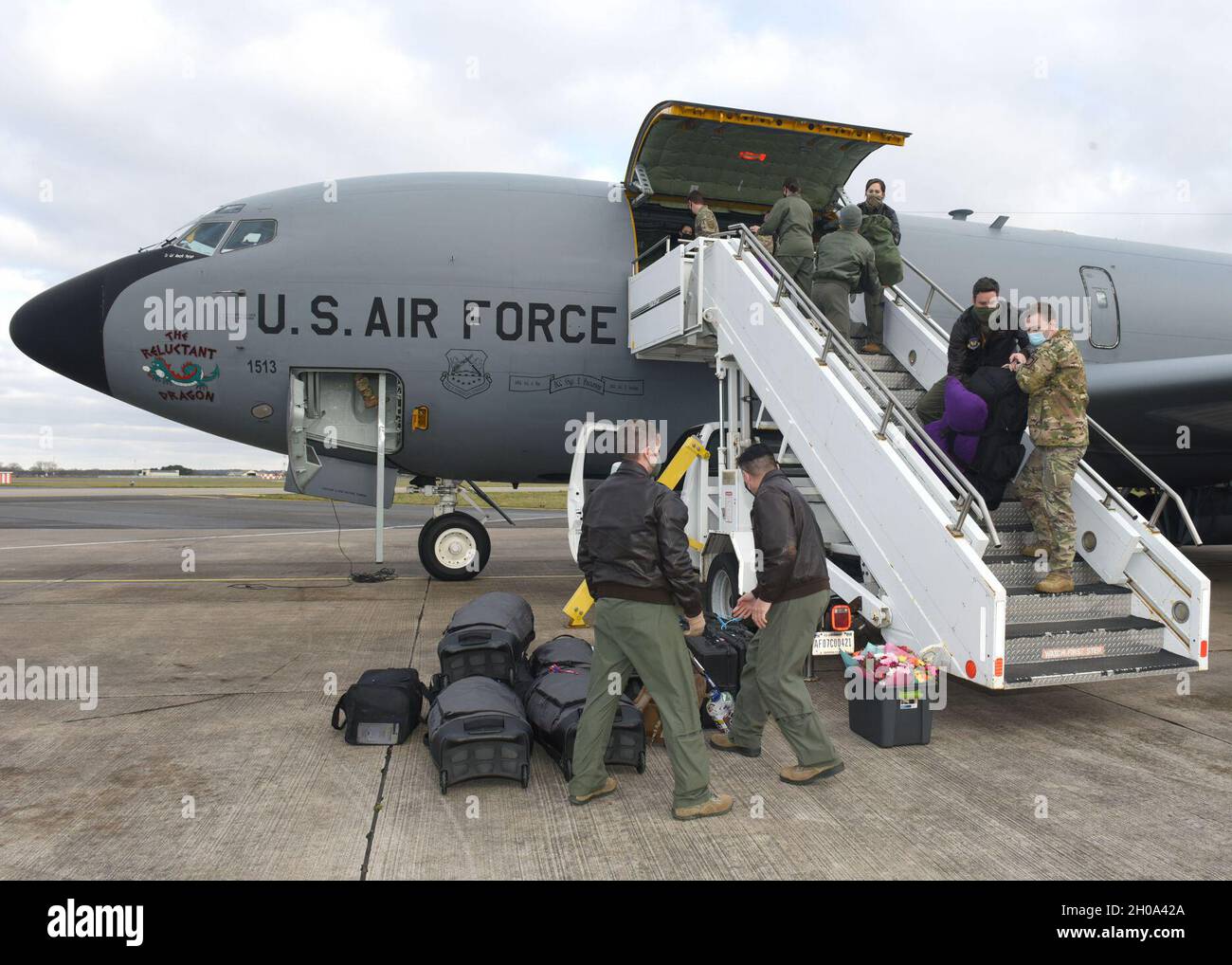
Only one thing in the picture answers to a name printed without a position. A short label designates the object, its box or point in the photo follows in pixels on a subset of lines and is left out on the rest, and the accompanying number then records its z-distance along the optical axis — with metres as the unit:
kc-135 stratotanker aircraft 9.65
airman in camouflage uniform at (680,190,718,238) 9.19
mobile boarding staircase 5.56
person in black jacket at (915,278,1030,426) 6.82
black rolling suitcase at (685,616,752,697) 6.05
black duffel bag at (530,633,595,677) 5.78
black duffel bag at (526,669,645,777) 4.76
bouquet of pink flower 5.35
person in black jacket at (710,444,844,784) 4.70
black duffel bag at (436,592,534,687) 5.81
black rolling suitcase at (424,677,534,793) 4.52
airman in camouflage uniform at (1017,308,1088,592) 6.12
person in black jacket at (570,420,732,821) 4.25
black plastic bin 5.34
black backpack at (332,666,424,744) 5.29
